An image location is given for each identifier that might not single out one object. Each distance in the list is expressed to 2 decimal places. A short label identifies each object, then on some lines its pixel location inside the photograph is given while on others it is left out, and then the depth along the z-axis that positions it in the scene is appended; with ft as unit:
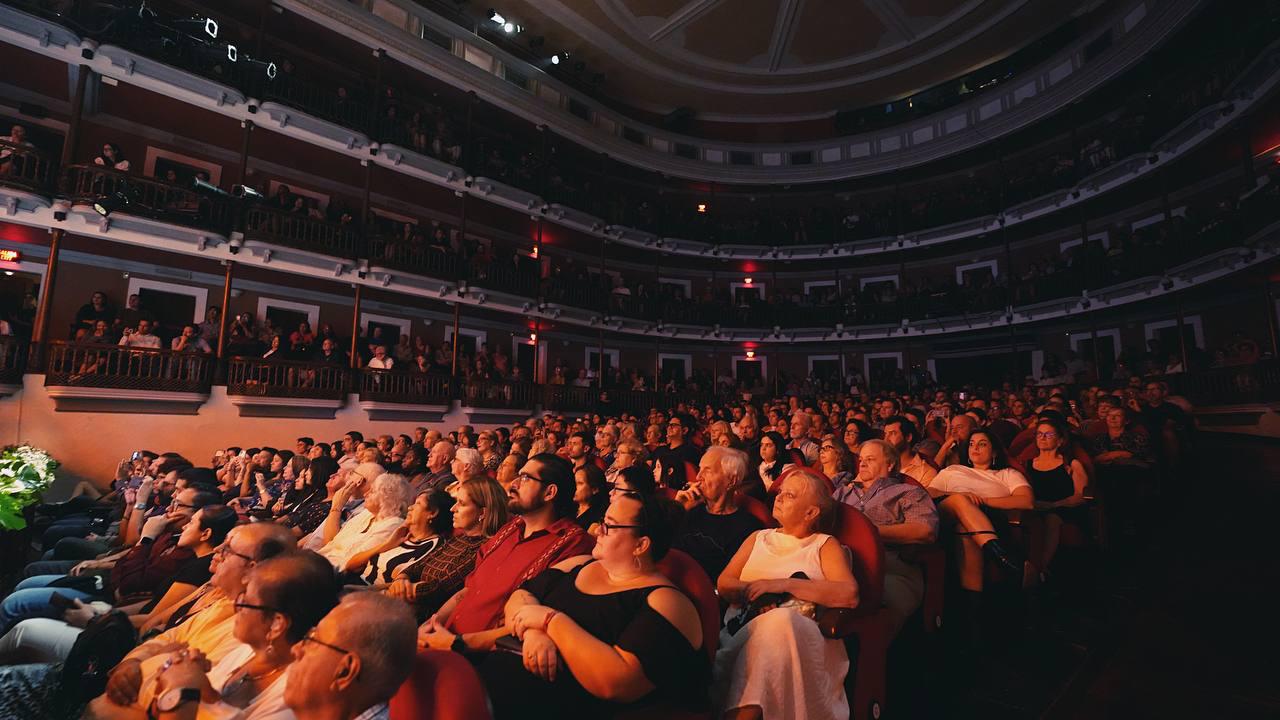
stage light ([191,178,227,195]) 30.63
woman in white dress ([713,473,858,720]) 6.68
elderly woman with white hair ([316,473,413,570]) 11.45
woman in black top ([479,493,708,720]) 5.49
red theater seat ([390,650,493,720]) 4.43
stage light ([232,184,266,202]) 32.89
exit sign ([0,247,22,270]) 32.07
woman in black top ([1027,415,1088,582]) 13.38
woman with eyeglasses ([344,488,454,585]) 10.17
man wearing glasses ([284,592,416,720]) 4.38
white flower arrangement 13.88
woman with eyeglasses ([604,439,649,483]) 13.48
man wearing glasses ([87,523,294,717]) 6.40
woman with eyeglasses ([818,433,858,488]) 13.15
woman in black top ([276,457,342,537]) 17.25
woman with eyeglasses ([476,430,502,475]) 17.66
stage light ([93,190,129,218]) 29.24
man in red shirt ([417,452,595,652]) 7.62
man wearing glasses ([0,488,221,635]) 11.26
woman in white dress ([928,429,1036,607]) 10.82
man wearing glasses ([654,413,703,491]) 15.34
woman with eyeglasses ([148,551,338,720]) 5.55
